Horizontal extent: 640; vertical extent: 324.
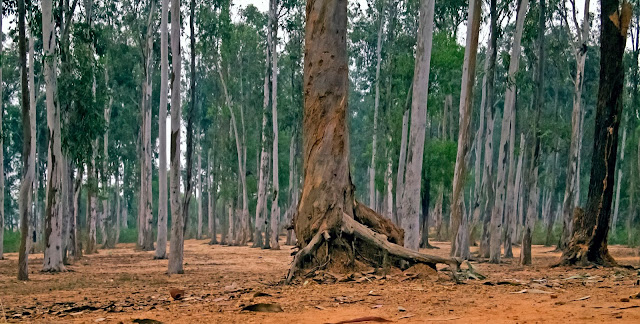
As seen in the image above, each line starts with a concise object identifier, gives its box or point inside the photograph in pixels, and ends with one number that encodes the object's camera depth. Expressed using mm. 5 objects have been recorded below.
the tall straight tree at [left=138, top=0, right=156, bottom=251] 30328
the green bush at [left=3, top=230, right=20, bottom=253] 32281
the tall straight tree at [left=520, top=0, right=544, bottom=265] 16484
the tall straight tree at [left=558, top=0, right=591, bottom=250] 18984
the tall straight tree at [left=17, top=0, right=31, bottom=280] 12555
